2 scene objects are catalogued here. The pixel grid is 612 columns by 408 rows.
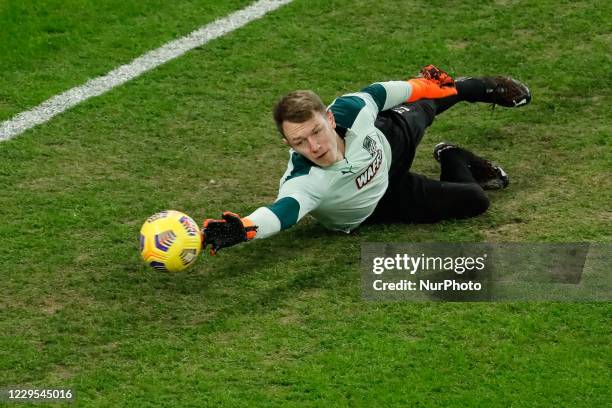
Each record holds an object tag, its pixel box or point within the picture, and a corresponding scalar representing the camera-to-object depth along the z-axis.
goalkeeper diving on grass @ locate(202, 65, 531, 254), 13.83
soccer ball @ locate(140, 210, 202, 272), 13.14
